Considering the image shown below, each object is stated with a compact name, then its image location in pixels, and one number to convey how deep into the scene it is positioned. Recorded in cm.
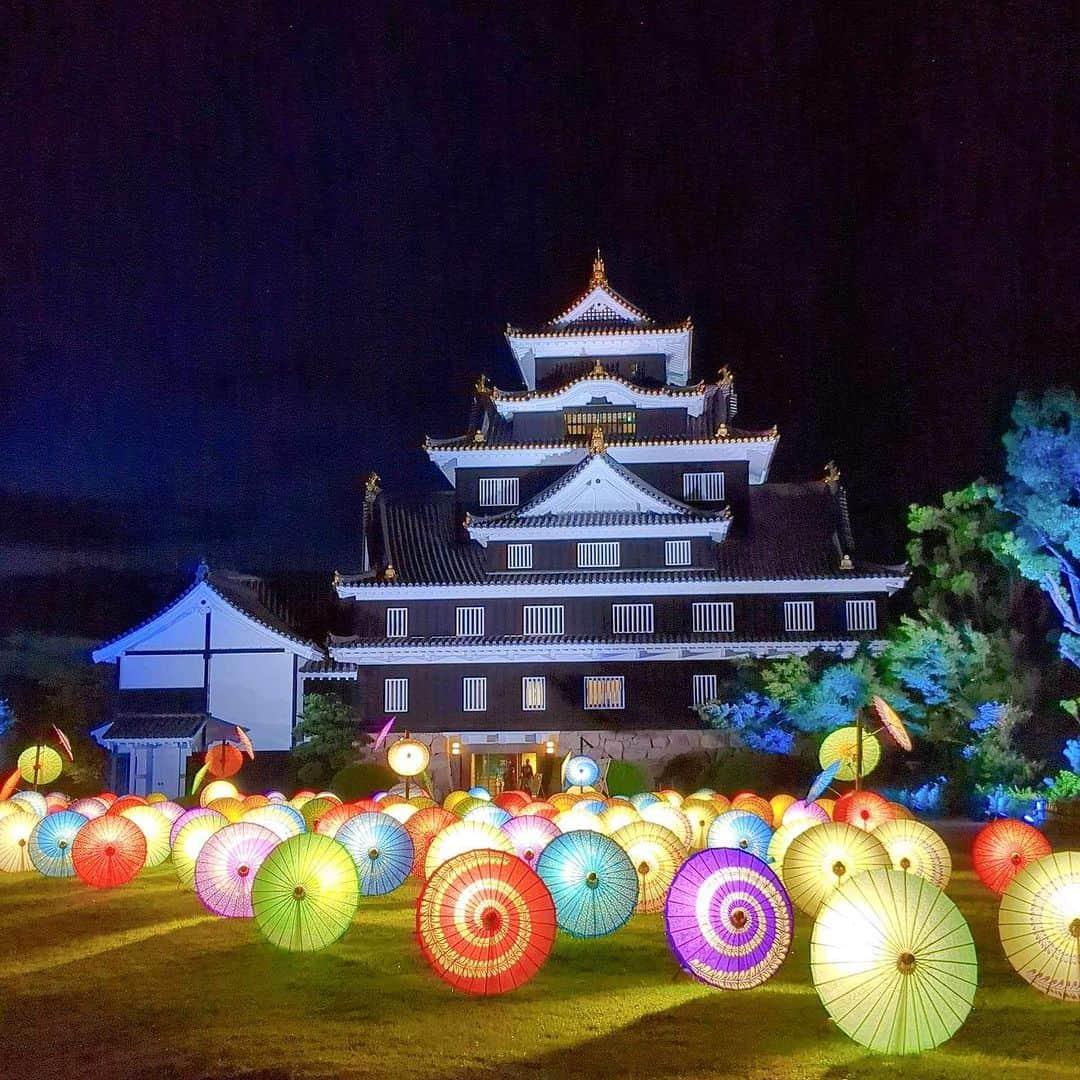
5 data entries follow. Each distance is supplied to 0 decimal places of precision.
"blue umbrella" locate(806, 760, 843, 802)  1830
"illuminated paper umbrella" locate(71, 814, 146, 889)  1711
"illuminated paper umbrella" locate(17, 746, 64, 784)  2767
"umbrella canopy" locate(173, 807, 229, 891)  1701
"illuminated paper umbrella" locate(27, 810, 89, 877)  1862
